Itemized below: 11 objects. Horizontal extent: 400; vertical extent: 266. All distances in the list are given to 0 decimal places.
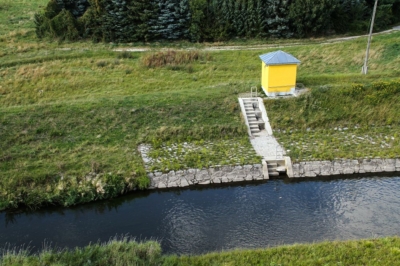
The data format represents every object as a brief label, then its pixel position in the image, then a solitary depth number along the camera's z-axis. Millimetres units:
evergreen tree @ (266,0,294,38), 42906
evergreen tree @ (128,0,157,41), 41528
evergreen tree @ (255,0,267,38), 42906
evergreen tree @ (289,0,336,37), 42469
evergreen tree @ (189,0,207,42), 42469
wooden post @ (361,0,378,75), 29002
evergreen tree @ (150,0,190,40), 42094
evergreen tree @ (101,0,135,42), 41750
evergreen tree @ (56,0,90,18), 43312
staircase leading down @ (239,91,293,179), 20859
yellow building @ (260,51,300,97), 25594
